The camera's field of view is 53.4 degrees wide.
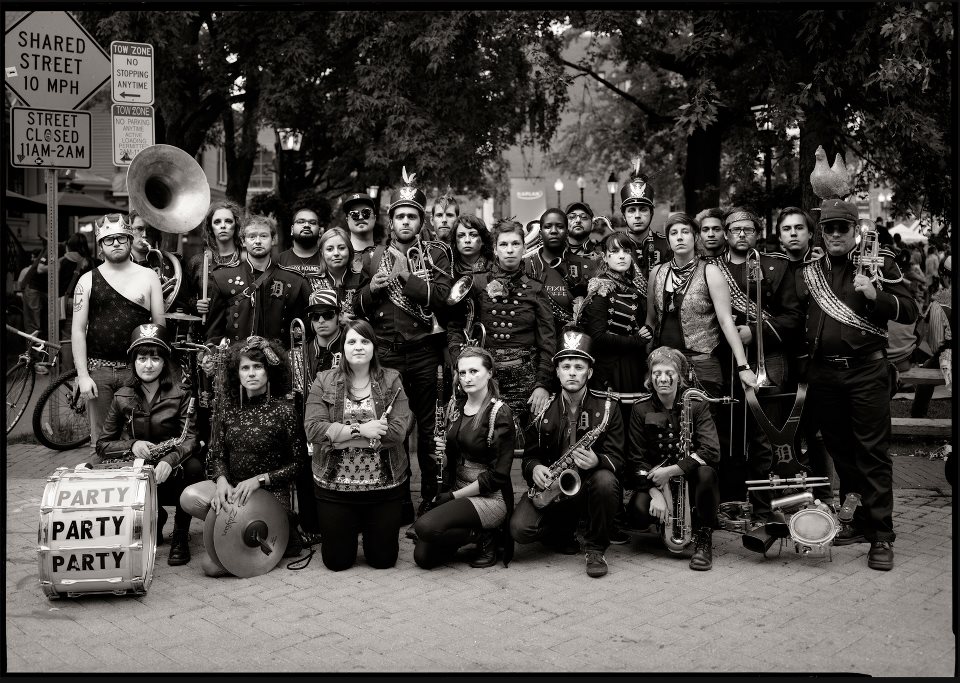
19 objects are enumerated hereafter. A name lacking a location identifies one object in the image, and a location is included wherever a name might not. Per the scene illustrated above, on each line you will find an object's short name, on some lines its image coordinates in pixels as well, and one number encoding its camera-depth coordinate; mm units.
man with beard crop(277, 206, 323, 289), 6645
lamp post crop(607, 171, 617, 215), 20166
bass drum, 4734
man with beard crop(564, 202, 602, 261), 7137
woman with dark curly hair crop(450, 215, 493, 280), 6355
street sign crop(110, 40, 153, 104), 7492
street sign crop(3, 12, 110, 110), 7090
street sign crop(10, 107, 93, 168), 7086
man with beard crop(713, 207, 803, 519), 5992
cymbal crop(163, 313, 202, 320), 6492
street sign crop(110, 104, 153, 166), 7499
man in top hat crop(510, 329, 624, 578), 5426
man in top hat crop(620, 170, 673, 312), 6770
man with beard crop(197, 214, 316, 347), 6227
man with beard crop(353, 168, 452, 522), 6250
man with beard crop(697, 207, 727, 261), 6238
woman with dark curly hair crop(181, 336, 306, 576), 5527
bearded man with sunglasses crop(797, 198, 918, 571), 5523
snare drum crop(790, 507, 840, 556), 5375
